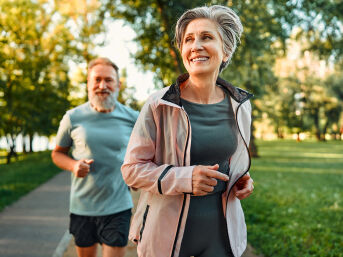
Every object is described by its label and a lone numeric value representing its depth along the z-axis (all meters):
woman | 1.86
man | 3.25
